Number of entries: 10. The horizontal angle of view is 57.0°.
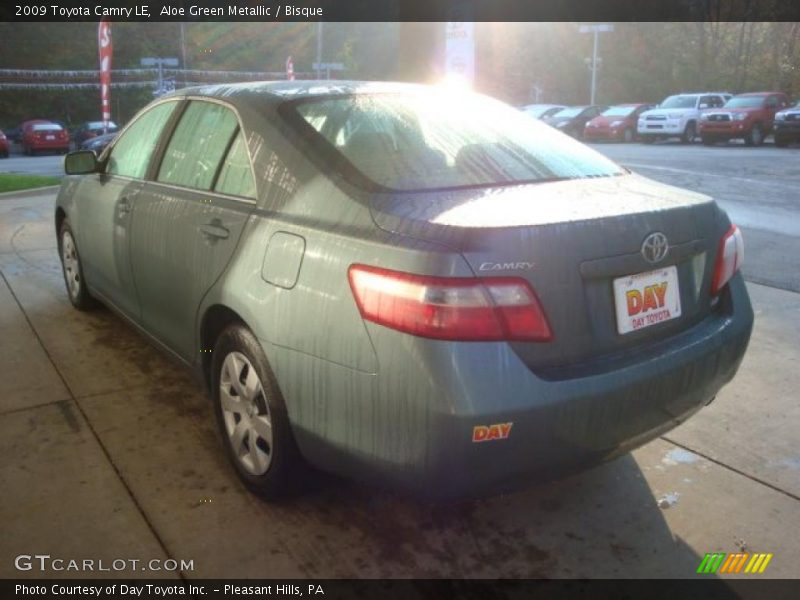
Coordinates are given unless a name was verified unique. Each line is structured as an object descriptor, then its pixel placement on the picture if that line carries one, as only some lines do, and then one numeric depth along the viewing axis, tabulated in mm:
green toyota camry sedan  2072
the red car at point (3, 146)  27491
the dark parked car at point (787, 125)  20422
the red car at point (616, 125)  27094
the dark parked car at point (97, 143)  22697
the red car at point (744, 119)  21688
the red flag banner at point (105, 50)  17922
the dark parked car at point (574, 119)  30125
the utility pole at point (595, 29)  39744
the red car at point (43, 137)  29922
